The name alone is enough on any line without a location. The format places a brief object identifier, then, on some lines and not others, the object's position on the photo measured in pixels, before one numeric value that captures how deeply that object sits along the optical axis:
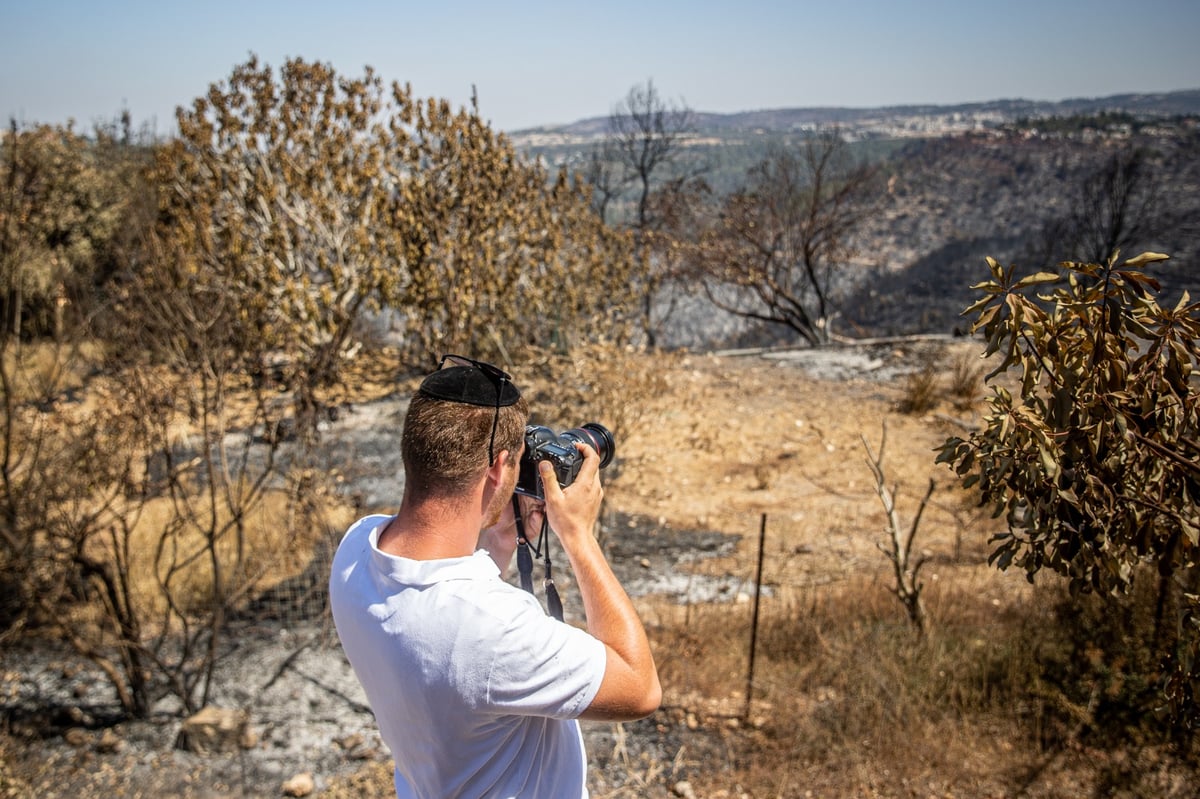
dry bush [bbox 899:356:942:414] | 10.11
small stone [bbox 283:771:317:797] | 3.99
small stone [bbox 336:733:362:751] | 4.38
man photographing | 1.36
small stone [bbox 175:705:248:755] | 4.37
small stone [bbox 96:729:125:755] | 4.40
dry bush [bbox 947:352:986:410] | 10.16
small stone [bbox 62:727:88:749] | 4.45
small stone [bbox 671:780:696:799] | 3.83
